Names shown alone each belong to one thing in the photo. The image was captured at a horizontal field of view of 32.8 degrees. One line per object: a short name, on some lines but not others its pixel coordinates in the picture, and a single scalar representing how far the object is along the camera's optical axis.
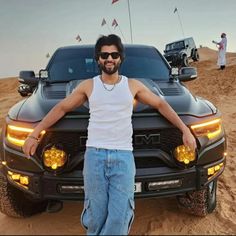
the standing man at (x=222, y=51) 18.73
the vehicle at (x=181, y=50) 22.36
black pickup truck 3.18
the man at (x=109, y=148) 2.77
